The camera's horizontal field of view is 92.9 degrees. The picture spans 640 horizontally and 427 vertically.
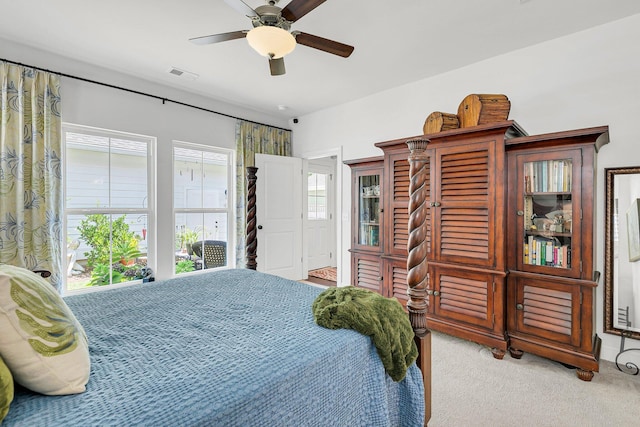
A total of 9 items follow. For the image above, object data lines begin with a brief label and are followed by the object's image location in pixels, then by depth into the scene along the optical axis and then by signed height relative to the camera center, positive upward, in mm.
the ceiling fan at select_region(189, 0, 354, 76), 1785 +1180
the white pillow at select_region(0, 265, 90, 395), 828 -372
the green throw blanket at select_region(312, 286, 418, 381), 1358 -506
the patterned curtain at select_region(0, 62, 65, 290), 2721 +391
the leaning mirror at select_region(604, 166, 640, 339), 2377 -316
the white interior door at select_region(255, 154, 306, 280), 4578 -44
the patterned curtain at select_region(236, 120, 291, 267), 4410 +815
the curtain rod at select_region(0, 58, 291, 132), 2876 +1388
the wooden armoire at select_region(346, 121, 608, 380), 2207 -223
